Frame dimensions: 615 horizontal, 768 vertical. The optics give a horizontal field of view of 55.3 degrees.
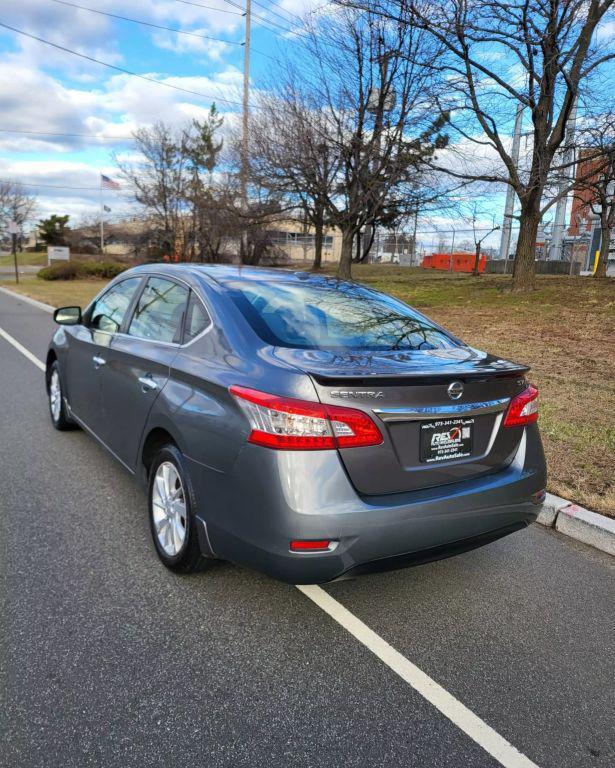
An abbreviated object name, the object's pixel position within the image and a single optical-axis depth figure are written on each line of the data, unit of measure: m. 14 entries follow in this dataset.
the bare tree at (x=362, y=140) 18.41
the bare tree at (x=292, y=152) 19.89
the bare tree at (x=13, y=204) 67.75
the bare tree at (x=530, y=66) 13.52
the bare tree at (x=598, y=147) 14.05
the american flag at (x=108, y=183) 38.51
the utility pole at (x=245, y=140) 21.80
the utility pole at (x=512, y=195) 17.07
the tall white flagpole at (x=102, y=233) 54.81
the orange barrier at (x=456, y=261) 37.75
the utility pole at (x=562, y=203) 15.13
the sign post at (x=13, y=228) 26.12
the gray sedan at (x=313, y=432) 2.42
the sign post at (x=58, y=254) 46.94
